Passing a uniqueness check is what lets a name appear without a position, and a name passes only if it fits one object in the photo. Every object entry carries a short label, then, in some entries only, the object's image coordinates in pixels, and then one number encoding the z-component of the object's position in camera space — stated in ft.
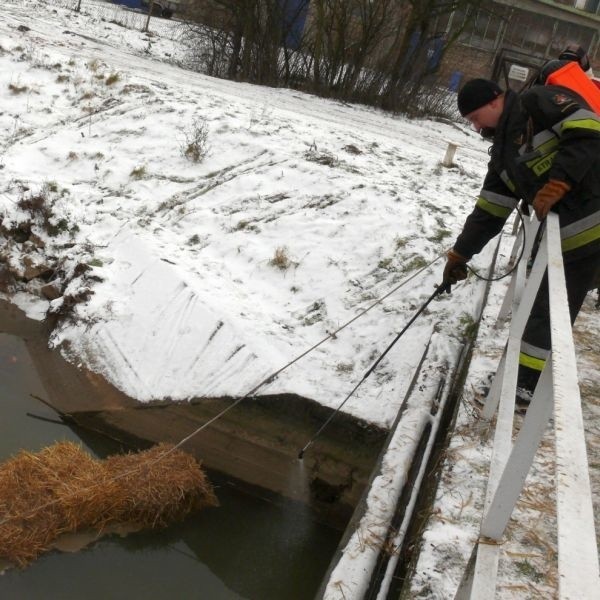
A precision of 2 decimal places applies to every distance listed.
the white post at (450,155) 30.63
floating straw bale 14.08
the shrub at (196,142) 28.50
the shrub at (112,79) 34.40
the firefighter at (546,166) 11.03
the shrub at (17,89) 33.50
